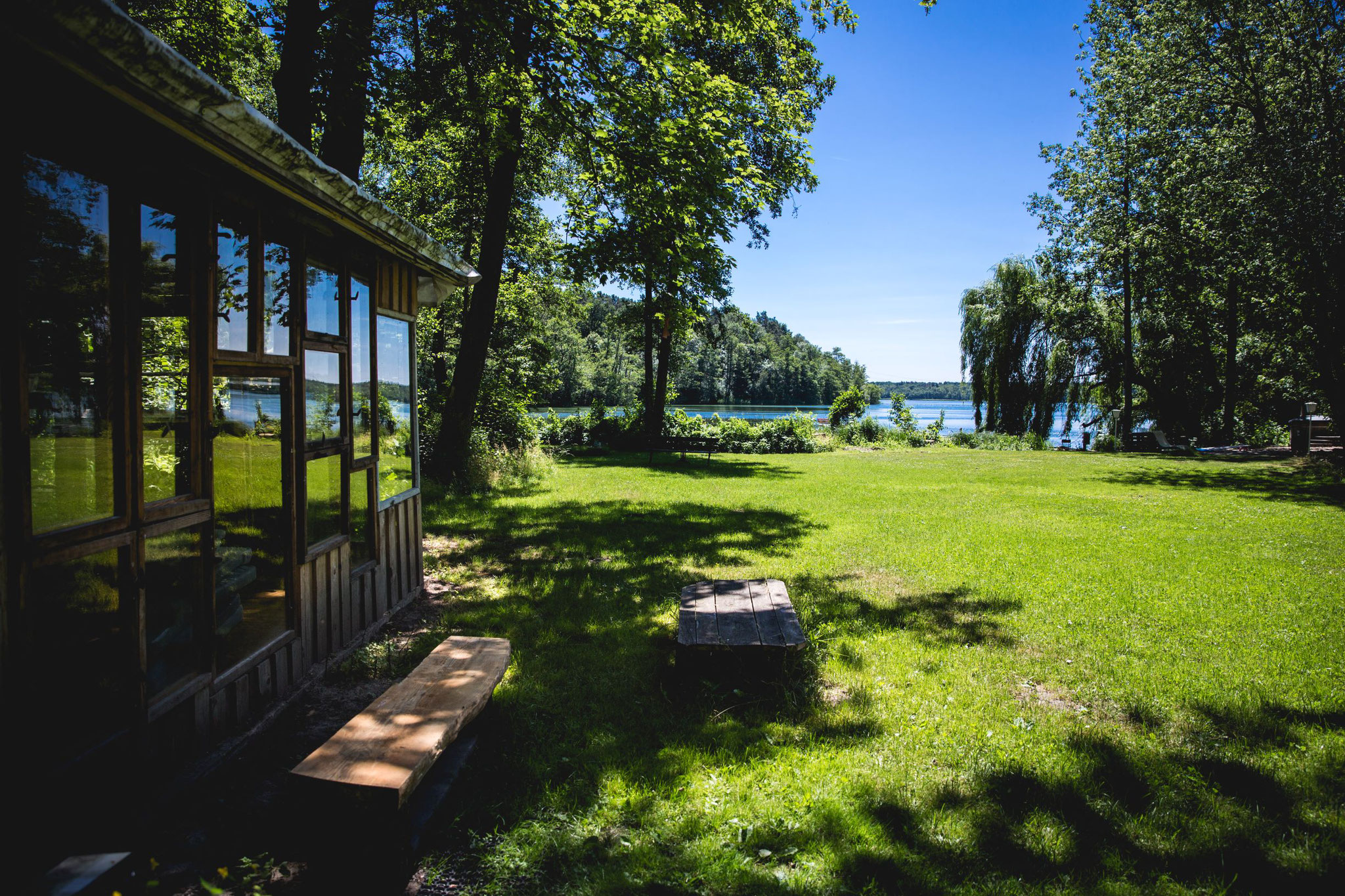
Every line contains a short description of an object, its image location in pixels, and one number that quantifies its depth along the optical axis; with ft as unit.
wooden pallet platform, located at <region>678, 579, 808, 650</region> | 14.56
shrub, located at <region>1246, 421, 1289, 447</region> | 82.84
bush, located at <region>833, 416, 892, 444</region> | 99.40
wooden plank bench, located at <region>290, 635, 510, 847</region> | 8.51
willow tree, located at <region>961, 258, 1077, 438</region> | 98.99
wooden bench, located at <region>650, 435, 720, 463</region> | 70.38
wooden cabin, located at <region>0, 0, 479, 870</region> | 8.04
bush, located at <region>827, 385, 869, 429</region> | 108.37
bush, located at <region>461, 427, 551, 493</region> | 45.47
